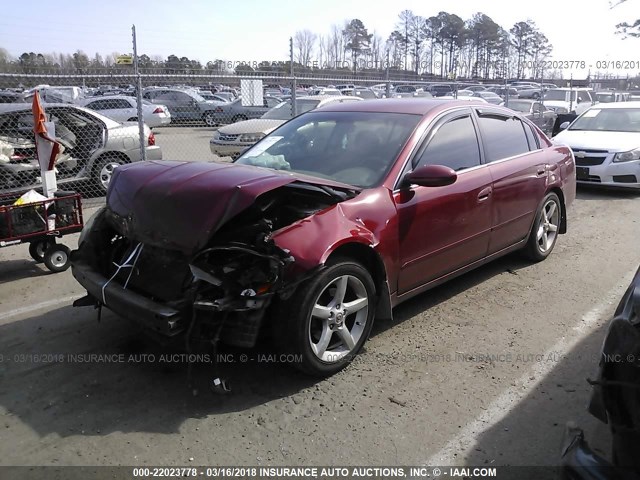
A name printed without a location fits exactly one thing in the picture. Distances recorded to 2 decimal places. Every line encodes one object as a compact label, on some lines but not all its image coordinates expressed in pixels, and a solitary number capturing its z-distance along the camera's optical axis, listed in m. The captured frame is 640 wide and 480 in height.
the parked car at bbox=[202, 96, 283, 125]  20.73
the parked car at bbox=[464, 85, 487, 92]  35.02
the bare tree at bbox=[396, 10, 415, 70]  73.31
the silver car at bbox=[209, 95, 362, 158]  11.96
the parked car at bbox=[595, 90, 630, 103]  23.95
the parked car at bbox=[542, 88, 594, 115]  21.96
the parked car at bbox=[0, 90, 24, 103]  8.55
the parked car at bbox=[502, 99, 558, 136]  18.12
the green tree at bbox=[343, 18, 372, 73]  70.04
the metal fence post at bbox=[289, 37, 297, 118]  10.48
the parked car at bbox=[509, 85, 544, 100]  32.62
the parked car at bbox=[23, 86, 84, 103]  19.00
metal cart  5.09
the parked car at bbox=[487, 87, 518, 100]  34.34
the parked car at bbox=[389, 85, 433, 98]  36.34
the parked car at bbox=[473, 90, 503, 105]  27.20
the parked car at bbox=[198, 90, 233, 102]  25.19
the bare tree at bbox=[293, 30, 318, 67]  53.33
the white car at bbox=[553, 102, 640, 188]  9.47
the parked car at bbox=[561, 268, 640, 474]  1.91
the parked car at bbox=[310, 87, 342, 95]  28.27
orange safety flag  5.68
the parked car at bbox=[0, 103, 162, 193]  7.78
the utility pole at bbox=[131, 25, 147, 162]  8.34
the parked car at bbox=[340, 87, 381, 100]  25.10
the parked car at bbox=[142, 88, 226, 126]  22.55
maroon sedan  3.13
